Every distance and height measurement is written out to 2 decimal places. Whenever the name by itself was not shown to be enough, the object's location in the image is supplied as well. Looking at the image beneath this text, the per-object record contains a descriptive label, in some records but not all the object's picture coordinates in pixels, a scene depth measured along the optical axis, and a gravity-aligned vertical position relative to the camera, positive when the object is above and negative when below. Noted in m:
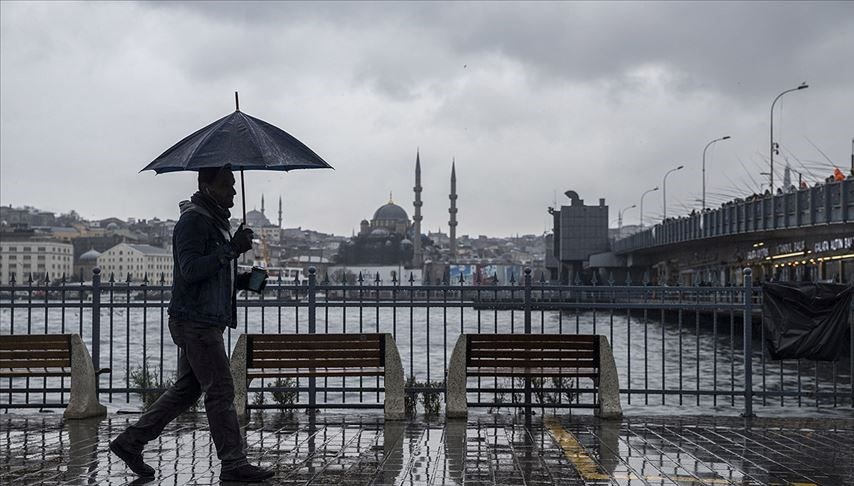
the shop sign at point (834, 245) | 40.91 +1.21
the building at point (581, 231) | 100.06 +4.09
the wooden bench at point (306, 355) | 10.12 -0.85
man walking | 6.96 -0.29
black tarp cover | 11.43 -0.53
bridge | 32.19 +1.68
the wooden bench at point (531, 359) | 10.32 -0.90
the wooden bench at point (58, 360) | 10.41 -0.95
